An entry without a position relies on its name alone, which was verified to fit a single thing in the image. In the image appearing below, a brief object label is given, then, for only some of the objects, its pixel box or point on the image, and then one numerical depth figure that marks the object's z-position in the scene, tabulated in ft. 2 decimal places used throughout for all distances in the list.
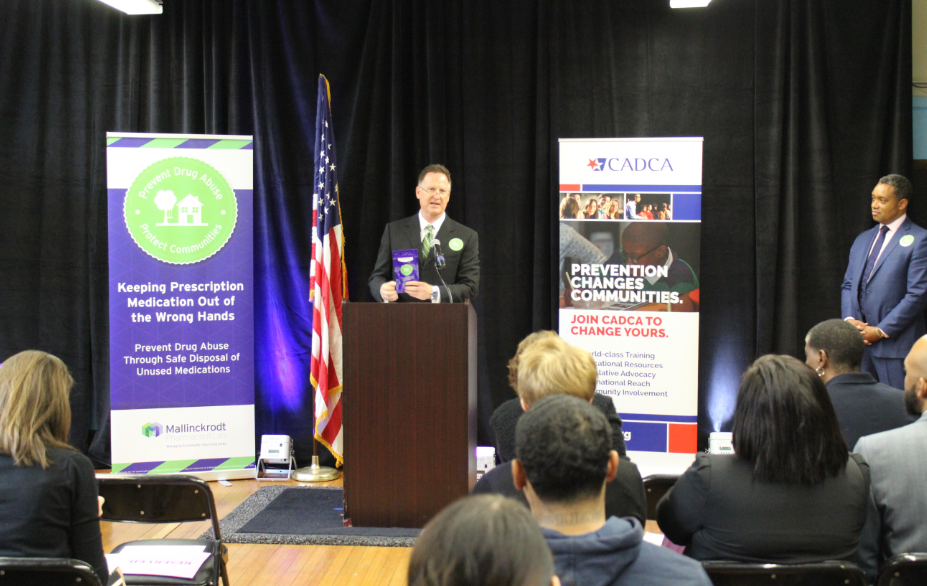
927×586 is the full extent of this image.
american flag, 14.93
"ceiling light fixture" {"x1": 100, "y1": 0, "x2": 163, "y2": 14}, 15.67
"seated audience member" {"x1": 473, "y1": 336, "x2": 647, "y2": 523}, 5.44
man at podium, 12.33
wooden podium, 11.04
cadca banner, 14.78
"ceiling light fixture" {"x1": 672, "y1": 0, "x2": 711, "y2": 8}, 14.53
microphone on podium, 11.64
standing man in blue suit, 13.52
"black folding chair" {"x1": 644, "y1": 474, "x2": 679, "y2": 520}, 7.04
